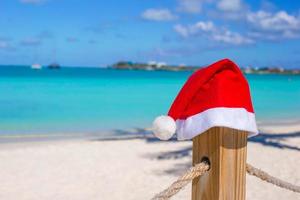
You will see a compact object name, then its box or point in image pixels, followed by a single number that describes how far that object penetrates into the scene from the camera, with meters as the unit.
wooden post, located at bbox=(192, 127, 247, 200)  1.43
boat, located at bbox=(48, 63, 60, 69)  135.32
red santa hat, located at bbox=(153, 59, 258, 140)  1.45
